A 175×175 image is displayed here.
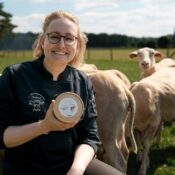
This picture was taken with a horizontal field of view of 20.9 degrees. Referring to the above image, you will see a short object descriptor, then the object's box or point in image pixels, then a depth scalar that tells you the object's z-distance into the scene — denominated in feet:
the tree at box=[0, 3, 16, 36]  218.79
